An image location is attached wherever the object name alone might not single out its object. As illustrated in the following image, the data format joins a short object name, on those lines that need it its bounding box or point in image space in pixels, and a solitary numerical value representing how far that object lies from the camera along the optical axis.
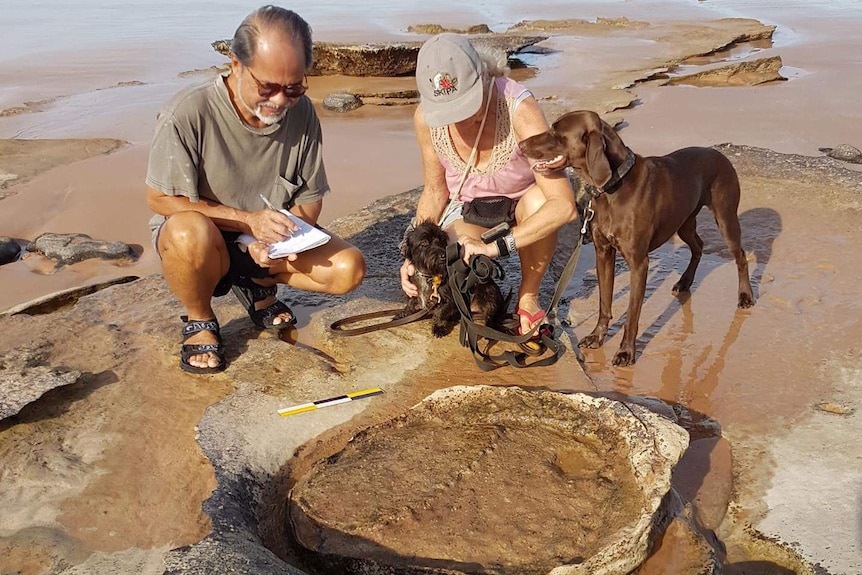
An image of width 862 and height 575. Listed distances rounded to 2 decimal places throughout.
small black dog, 3.59
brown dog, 3.57
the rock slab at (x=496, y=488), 2.31
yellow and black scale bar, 3.12
